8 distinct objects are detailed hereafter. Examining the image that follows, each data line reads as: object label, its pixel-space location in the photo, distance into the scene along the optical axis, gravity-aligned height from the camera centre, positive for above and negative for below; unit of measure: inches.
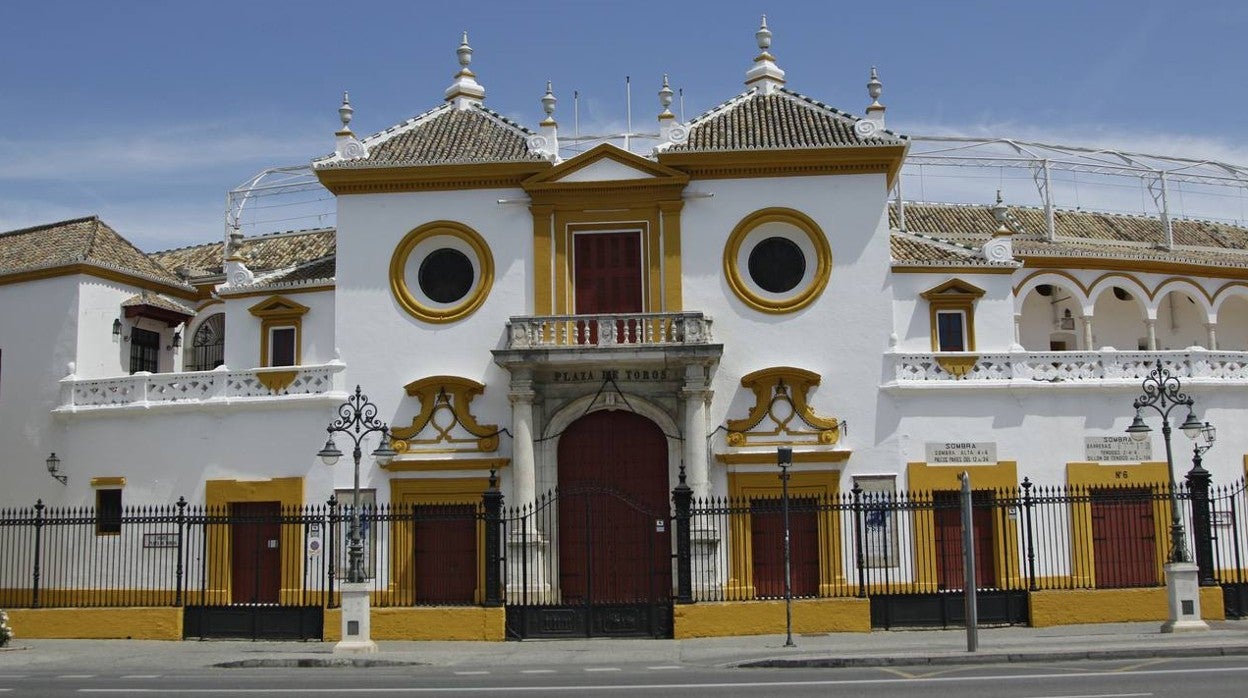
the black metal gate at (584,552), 979.3 -9.9
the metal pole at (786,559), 778.8 -15.2
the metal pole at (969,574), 685.3 -24.1
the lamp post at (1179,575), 780.0 -31.1
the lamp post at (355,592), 775.7 -28.7
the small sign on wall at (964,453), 1023.6 +60.8
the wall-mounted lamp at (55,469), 1084.5 +70.4
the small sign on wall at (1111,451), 1029.2 +59.8
